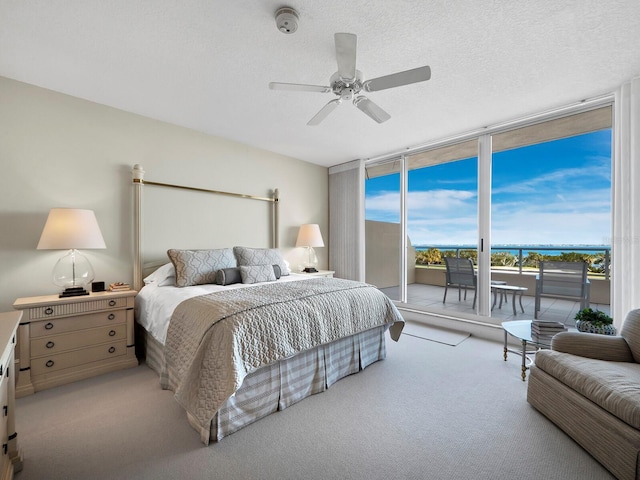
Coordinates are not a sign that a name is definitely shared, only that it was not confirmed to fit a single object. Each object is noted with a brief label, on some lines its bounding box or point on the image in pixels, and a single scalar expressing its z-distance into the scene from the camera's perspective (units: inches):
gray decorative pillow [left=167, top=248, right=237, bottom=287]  117.7
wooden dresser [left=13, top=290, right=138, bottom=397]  90.5
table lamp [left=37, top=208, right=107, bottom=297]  95.7
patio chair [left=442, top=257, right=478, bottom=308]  161.2
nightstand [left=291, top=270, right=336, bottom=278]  162.8
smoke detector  69.2
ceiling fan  70.4
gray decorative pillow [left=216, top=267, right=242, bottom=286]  121.7
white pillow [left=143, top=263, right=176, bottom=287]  118.9
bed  70.9
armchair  56.7
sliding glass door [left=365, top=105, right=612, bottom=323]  130.2
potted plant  88.6
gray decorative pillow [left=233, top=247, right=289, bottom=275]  139.6
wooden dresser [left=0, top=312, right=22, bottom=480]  50.9
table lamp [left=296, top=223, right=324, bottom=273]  181.8
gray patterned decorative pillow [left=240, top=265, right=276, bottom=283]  125.6
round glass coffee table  93.9
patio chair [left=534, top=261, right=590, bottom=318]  125.2
